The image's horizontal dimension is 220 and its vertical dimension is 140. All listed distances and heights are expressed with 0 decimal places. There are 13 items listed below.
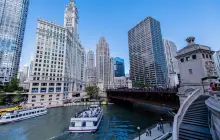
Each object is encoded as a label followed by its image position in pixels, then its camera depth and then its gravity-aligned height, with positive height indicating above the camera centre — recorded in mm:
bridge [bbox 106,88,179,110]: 27906 -4437
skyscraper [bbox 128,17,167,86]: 151375 +45616
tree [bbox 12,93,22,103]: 67744 -7541
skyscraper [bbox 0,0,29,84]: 104438 +54886
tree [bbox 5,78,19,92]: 76750 +434
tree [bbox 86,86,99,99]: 84025 -5350
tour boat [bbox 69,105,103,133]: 25688 -9768
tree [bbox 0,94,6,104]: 61081 -6497
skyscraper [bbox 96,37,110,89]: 178500 +42039
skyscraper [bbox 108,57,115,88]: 182225 +15922
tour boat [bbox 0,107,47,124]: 33994 -10144
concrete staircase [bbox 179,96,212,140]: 11570 -5225
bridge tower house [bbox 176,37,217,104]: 22344 +3529
